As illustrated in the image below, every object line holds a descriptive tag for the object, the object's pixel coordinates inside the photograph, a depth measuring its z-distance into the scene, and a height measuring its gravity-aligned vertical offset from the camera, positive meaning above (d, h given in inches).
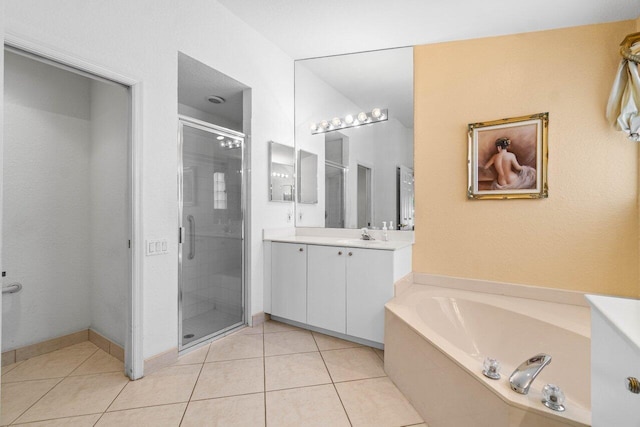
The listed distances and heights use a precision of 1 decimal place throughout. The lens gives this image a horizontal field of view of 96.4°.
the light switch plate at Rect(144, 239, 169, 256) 76.2 -9.7
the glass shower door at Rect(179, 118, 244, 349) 91.3 -7.3
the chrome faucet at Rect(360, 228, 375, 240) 109.0 -9.2
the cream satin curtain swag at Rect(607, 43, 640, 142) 78.2 +31.4
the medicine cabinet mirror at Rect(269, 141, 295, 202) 117.4 +16.5
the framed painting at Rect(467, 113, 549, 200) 91.6 +17.8
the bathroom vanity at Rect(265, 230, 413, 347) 90.4 -24.1
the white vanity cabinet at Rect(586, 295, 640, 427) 24.7 -14.2
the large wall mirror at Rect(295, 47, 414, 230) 109.7 +31.6
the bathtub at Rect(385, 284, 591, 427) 45.3 -31.5
